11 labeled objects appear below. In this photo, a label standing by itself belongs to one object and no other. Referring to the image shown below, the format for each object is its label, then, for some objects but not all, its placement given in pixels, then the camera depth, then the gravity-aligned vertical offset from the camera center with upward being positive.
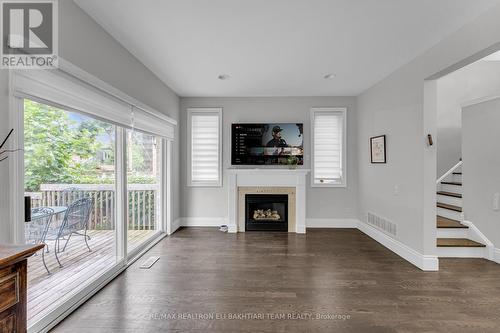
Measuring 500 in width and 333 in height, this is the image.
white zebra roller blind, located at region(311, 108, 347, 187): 5.11 +0.33
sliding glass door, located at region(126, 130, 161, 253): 3.51 -0.31
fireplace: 4.88 -0.93
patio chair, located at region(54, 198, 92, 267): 2.36 -0.55
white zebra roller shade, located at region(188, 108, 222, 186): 5.12 +0.38
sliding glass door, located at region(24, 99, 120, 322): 1.96 -0.33
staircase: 3.46 -0.95
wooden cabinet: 1.10 -0.55
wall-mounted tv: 4.98 +0.48
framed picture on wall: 4.03 +0.28
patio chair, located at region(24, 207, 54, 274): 1.96 -0.48
